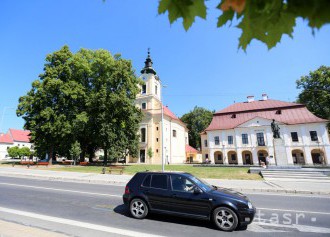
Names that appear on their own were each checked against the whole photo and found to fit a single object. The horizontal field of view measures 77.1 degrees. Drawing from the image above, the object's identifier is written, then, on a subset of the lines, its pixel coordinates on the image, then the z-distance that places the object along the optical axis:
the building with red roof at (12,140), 75.12
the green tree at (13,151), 65.07
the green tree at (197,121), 73.69
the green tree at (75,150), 31.95
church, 50.28
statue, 26.89
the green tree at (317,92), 42.22
